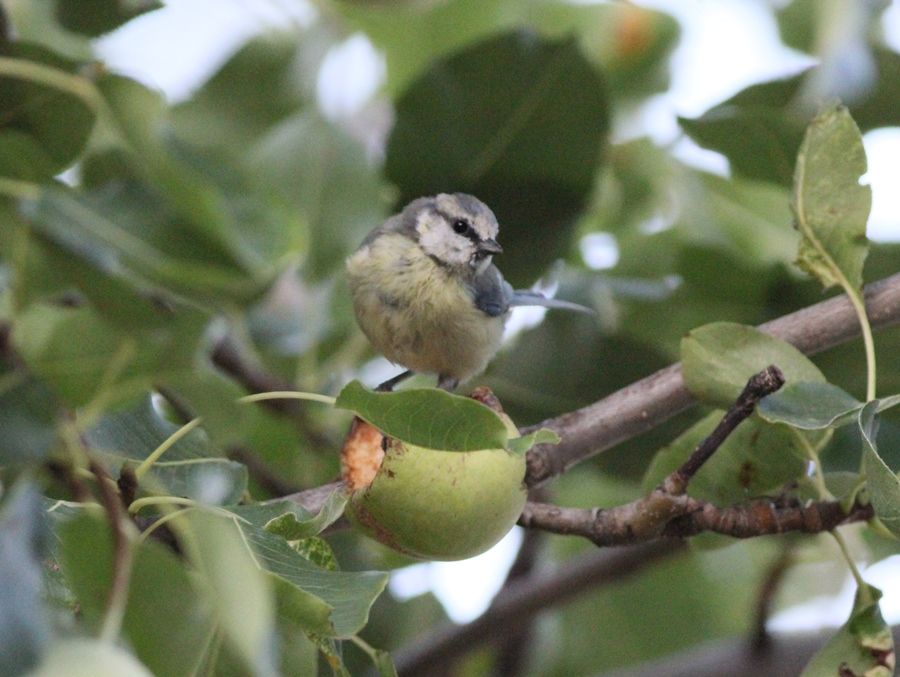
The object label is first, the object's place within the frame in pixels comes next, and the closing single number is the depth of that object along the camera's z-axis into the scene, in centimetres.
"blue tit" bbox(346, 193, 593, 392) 455
